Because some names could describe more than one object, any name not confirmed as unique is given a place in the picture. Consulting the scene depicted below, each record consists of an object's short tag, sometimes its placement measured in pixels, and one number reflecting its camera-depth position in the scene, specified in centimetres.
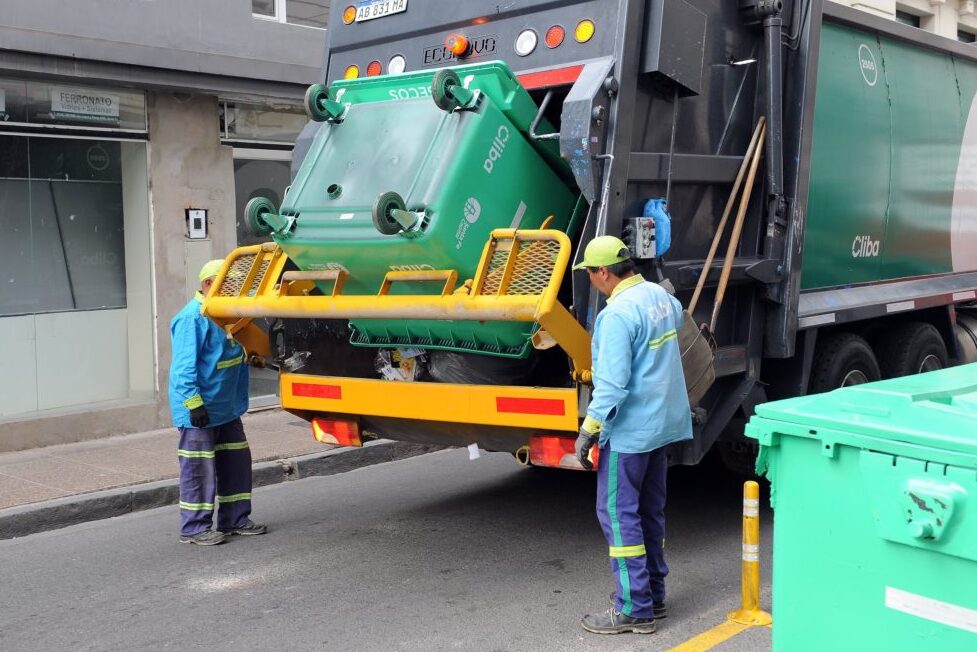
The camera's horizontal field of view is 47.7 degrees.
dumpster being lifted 477
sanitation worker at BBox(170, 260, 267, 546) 590
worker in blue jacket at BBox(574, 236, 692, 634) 442
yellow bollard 430
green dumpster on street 277
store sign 870
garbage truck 482
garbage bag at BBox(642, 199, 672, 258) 498
